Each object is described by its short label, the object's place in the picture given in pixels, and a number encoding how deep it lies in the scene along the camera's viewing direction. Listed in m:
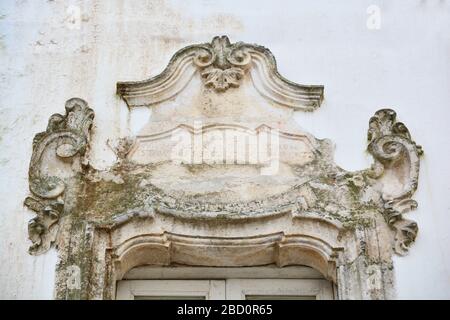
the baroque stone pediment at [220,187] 5.30
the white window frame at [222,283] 5.48
